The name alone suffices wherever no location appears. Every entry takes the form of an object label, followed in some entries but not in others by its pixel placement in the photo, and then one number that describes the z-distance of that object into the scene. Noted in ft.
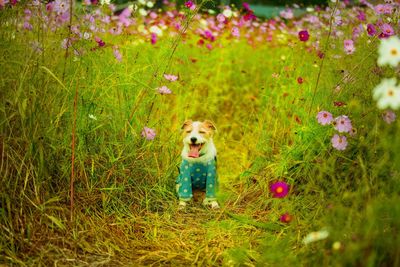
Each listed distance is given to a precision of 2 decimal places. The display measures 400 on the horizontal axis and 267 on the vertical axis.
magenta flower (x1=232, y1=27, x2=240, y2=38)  11.98
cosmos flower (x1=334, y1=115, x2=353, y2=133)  7.93
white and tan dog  9.93
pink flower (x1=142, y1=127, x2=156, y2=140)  9.92
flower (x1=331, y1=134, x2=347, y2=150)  7.98
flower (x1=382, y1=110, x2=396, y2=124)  6.82
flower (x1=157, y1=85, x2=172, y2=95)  9.53
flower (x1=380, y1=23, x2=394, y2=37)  8.70
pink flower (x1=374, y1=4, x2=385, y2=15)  9.48
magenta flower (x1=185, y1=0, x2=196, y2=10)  9.12
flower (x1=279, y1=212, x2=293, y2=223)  6.55
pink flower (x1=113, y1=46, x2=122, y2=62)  10.21
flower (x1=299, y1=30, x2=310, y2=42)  10.00
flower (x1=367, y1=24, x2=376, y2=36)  8.92
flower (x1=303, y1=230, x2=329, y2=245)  6.06
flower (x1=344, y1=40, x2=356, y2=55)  10.24
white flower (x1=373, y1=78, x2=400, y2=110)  5.69
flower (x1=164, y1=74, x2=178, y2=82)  9.90
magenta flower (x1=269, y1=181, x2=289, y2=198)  7.23
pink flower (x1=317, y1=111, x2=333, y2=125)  8.47
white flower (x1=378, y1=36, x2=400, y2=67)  5.86
